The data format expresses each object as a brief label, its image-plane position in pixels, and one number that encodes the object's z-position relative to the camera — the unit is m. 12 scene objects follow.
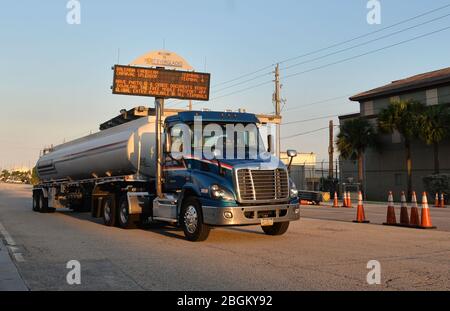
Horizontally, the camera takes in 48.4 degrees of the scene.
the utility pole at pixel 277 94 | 42.91
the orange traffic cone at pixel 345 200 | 25.80
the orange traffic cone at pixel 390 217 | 14.66
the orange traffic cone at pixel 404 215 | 14.20
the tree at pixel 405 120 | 36.78
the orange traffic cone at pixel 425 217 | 13.73
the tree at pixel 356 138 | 40.97
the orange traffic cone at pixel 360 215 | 15.95
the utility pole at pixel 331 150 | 46.60
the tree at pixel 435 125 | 35.62
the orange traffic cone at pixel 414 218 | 14.08
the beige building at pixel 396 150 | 38.28
